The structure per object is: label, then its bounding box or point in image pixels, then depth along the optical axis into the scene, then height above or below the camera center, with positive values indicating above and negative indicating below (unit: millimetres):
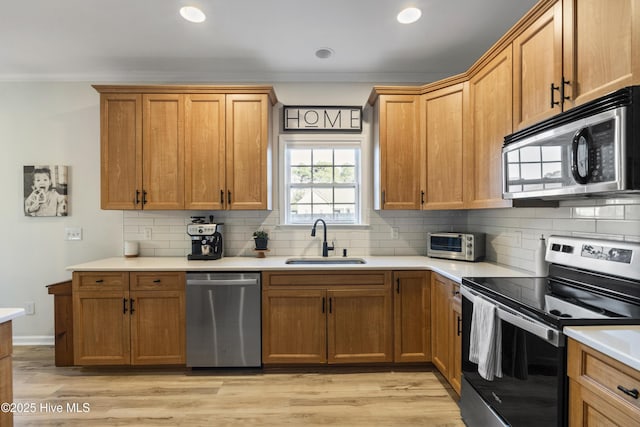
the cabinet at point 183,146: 2932 +587
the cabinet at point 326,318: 2631 -874
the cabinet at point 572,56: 1289 +729
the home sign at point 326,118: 3318 +947
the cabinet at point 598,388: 971 -587
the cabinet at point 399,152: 2945 +536
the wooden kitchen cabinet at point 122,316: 2611 -849
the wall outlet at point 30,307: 3270 -971
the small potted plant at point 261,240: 3172 -287
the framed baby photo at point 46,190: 3262 +212
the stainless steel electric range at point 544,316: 1261 -449
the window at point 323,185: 3404 +269
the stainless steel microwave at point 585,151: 1200 +259
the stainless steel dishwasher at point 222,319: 2594 -866
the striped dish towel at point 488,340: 1595 -658
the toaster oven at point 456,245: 2795 -315
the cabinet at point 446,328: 2195 -862
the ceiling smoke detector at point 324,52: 2855 +1422
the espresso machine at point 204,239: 2930 -267
